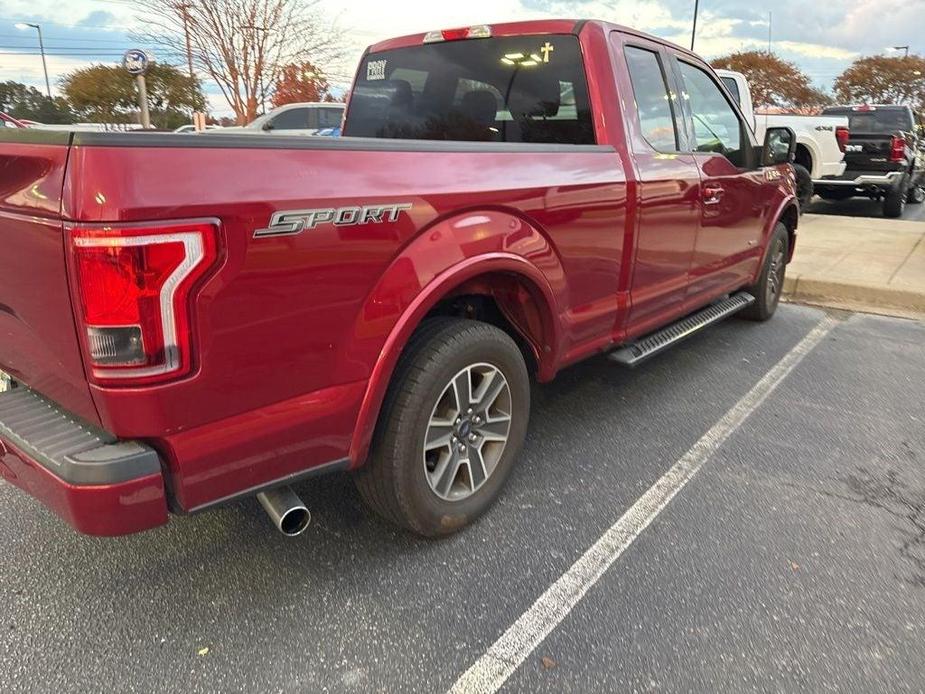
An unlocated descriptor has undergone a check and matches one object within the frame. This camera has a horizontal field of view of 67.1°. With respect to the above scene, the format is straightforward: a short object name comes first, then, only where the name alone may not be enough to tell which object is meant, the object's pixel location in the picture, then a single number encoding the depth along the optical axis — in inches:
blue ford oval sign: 483.5
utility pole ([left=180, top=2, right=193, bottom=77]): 721.6
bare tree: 735.1
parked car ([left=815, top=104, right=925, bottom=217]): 450.0
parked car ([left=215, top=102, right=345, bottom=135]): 546.9
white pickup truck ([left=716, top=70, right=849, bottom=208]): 440.1
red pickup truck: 66.9
